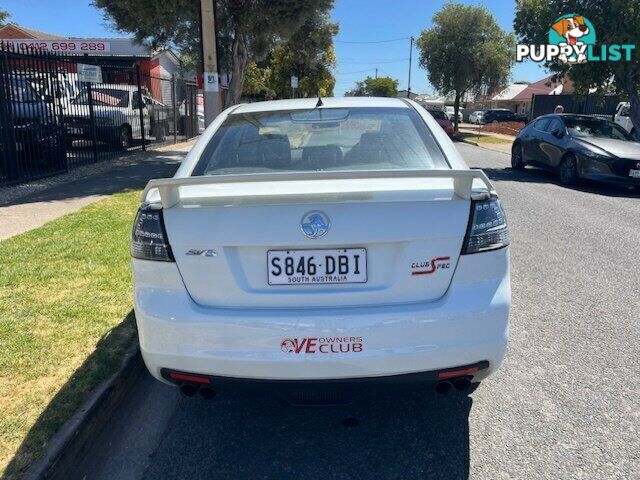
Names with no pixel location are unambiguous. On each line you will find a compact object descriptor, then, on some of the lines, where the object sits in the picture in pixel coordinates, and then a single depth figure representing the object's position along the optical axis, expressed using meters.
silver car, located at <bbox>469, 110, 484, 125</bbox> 53.06
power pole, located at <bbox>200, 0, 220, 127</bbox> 10.68
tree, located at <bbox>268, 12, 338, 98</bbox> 39.31
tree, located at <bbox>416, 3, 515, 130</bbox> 34.09
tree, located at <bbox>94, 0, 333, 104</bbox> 14.17
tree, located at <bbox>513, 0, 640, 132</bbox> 13.04
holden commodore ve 2.30
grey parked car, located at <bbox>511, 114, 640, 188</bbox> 10.73
